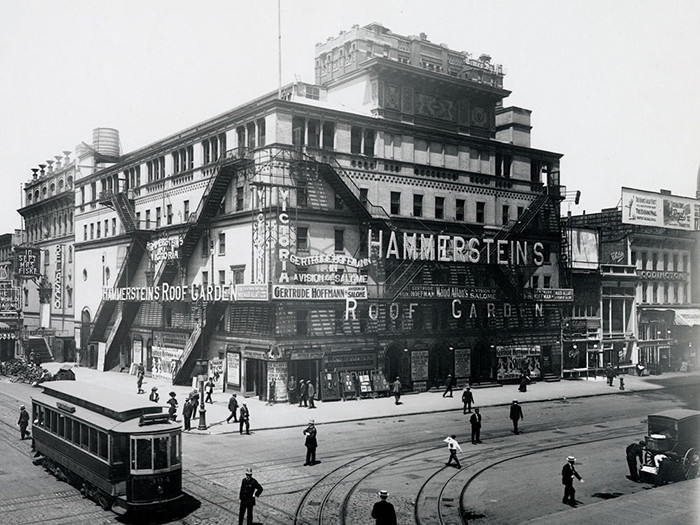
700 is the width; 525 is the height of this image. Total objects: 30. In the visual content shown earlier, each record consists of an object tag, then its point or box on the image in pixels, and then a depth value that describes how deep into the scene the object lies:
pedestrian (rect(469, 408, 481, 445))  31.75
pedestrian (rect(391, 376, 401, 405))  44.44
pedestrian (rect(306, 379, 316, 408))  41.91
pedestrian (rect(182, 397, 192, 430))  34.16
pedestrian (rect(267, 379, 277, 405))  44.06
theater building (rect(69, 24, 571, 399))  46.00
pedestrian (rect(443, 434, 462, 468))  26.86
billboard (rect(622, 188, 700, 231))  68.06
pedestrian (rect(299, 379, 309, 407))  43.09
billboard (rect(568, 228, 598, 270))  66.19
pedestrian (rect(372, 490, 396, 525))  17.02
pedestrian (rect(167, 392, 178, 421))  28.76
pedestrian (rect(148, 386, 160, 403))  40.30
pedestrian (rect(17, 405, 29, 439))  32.56
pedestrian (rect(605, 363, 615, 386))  56.56
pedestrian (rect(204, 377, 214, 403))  43.87
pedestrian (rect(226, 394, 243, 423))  35.94
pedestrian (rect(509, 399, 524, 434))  34.00
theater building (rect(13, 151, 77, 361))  74.12
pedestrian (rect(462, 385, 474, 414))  40.09
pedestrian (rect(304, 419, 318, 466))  26.75
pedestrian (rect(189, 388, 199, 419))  35.62
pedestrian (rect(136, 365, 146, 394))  47.03
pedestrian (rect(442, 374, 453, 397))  48.41
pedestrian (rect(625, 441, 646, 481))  26.06
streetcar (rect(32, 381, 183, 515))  20.66
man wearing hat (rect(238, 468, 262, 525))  19.42
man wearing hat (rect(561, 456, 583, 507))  22.45
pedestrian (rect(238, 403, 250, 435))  33.78
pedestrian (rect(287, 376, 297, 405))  43.88
